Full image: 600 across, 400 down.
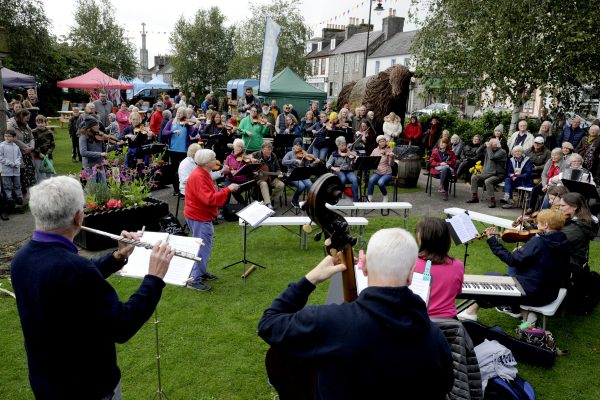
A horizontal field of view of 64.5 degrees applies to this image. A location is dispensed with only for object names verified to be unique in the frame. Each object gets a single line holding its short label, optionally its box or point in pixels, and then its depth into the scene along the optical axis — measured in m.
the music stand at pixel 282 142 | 12.63
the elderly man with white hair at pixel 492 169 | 11.35
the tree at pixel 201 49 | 39.34
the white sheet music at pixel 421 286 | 3.59
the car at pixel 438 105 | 34.67
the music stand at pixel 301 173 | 9.13
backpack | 3.83
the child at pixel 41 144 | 10.62
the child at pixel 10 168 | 9.03
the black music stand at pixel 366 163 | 10.09
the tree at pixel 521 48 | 12.29
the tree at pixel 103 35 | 36.88
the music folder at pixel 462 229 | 5.26
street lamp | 22.50
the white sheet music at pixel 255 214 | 6.07
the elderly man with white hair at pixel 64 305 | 2.13
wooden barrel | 12.51
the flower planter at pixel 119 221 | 7.35
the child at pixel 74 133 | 14.25
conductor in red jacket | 5.81
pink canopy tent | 22.52
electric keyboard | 4.67
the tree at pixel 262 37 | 38.38
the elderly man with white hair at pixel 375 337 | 1.83
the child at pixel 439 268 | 3.76
